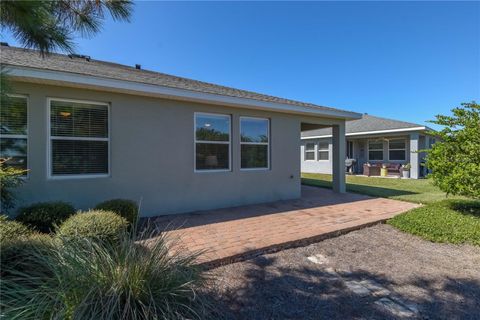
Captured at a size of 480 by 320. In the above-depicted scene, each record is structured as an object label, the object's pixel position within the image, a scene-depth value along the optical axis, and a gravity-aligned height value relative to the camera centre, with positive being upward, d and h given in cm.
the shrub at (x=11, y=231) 304 -94
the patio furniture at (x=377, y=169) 1662 -65
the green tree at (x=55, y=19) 165 +110
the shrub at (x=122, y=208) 450 -90
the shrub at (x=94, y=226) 321 -92
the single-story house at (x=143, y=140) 484 +47
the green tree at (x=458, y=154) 558 +14
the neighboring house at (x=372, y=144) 1555 +112
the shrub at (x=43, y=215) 410 -95
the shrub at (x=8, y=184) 389 -42
